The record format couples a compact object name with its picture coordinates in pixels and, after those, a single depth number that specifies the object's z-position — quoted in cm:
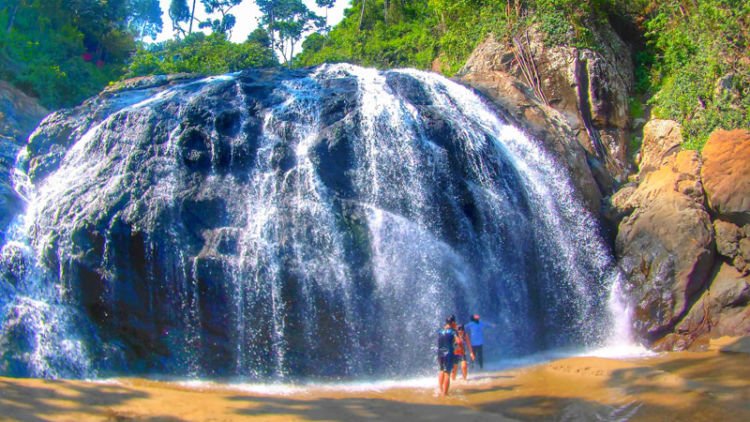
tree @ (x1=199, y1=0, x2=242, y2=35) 5259
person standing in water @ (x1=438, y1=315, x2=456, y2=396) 920
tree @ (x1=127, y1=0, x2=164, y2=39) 6919
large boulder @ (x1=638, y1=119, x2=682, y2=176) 1608
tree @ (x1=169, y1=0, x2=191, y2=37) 5803
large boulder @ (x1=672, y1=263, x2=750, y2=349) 1153
